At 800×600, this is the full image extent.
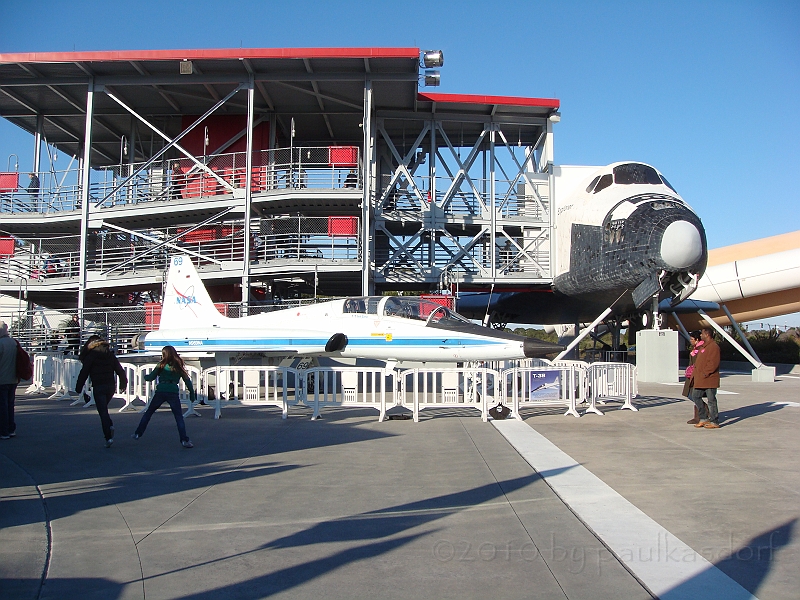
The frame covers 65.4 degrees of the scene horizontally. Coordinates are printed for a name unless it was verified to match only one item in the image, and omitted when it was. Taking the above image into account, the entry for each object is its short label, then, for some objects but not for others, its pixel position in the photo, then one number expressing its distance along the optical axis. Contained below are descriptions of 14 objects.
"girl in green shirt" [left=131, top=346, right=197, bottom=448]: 8.91
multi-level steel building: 22.64
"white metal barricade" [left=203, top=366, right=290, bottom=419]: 12.30
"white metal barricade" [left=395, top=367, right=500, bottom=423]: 11.95
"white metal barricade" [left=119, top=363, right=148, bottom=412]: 13.23
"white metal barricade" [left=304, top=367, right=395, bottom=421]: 12.12
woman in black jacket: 8.72
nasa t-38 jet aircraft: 13.02
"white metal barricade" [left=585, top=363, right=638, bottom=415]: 12.99
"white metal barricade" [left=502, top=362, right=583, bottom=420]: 12.45
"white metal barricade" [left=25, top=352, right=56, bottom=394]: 17.48
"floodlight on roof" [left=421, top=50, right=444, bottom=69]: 22.05
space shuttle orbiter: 14.73
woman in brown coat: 10.09
